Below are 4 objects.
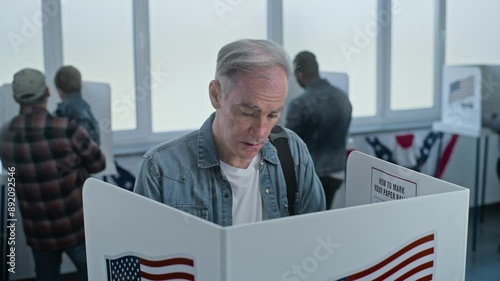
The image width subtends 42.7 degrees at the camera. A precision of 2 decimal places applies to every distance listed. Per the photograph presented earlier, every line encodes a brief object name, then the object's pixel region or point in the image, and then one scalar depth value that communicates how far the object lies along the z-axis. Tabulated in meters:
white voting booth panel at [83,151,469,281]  0.87
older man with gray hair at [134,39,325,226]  1.29
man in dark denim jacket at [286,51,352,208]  3.41
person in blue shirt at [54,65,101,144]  3.15
